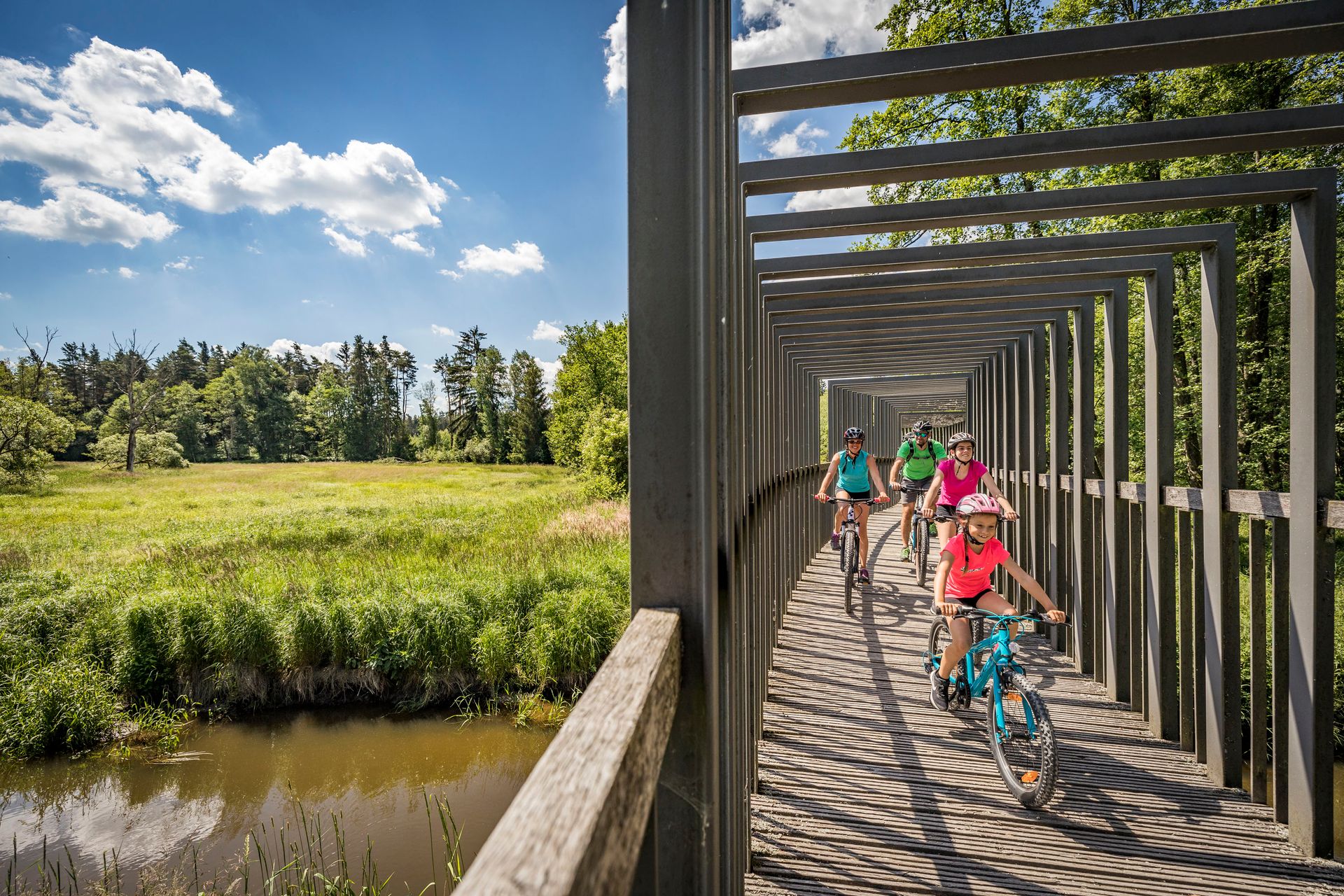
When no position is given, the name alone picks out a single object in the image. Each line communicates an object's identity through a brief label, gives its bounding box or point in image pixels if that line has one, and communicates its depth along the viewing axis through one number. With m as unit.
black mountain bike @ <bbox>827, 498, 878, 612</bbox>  7.02
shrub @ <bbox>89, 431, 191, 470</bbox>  45.53
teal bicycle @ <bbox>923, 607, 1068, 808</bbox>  3.30
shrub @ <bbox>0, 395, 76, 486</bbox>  28.88
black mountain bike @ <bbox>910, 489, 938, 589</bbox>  8.47
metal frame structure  1.37
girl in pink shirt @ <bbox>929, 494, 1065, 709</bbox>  3.95
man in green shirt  8.08
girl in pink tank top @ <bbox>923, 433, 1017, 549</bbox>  5.88
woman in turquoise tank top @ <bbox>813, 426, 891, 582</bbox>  7.31
